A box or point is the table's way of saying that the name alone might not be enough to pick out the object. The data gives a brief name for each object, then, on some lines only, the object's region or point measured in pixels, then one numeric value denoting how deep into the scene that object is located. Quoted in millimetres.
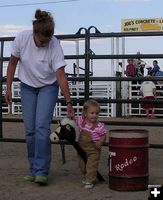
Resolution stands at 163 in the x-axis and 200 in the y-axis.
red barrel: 5465
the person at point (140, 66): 14241
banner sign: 25142
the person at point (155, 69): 14961
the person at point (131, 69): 13449
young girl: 5742
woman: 5824
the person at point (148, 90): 14884
